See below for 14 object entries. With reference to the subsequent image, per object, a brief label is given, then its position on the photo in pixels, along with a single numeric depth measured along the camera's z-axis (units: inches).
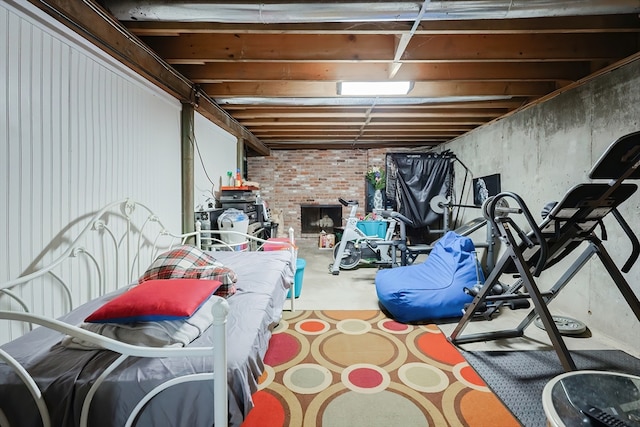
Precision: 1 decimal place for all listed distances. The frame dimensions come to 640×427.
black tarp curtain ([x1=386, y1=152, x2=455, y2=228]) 199.8
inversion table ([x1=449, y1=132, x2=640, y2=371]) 57.0
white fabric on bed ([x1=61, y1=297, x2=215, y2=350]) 38.9
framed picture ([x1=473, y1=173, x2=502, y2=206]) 147.8
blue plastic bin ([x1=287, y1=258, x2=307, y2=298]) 117.6
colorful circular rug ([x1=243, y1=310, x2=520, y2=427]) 55.4
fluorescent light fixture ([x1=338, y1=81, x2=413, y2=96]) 105.3
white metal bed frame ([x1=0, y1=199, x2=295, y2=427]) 29.8
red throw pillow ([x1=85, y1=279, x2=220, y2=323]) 40.2
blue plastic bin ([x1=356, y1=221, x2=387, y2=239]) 200.5
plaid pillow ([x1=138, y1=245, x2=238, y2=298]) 63.3
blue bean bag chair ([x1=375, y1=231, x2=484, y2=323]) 94.9
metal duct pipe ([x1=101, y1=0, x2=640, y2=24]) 59.4
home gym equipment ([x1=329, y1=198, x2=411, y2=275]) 150.0
